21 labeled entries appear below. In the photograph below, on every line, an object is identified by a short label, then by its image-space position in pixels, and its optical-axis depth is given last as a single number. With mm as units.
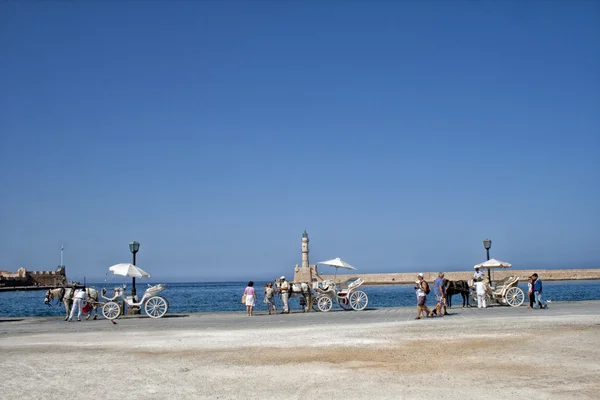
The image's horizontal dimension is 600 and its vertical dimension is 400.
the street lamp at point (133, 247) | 26125
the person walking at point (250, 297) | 24188
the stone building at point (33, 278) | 121494
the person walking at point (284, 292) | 25188
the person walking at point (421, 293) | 20391
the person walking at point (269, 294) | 25547
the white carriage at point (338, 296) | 25562
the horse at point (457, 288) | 26125
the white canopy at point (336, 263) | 27464
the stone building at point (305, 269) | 78500
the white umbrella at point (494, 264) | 29219
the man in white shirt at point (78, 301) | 22547
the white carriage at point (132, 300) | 23000
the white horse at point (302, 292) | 25703
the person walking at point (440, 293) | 21641
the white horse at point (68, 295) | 23625
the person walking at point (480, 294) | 25156
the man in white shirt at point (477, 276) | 25812
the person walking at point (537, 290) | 23812
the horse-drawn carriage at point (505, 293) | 25906
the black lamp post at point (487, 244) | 30450
